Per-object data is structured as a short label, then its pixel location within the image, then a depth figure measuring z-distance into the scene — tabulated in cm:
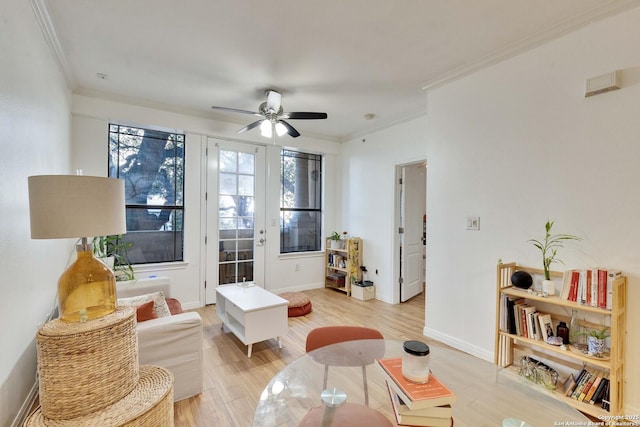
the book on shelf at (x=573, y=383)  198
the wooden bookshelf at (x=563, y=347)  178
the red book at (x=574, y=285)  202
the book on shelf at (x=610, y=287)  183
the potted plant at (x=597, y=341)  186
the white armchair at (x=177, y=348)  199
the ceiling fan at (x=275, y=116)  319
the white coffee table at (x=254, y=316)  269
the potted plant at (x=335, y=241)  521
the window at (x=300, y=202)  514
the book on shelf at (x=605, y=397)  182
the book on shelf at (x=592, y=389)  190
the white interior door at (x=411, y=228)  450
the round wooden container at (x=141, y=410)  130
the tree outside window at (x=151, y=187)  382
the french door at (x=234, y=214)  430
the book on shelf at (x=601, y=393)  186
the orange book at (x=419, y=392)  105
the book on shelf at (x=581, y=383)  195
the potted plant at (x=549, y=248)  218
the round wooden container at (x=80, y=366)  130
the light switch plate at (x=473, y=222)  275
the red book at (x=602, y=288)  186
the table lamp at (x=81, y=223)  132
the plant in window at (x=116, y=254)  330
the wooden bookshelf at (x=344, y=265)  489
